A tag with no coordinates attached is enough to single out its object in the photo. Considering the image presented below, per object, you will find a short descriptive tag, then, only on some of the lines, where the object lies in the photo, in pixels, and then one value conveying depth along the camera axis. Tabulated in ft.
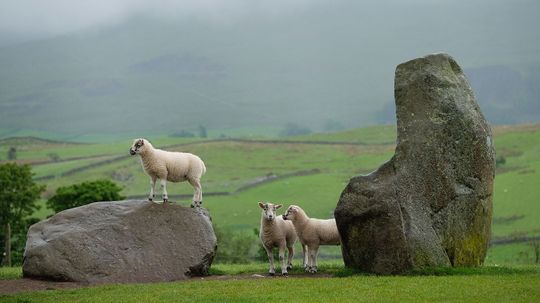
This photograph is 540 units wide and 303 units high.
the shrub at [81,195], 193.26
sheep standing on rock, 94.58
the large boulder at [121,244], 88.17
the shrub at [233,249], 183.60
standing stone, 83.71
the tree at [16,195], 189.98
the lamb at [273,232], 90.33
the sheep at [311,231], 93.61
